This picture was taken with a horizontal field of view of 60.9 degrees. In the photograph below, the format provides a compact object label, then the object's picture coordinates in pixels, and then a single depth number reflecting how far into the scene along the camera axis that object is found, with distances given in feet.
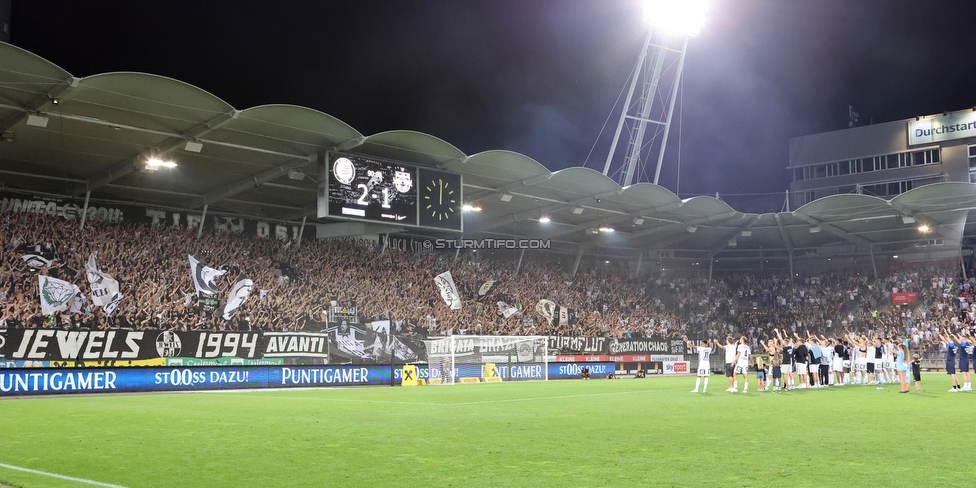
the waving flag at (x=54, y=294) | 96.12
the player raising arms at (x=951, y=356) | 84.28
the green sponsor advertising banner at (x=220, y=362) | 96.78
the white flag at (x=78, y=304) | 98.02
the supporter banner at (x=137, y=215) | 114.21
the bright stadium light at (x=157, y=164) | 99.72
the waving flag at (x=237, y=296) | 112.68
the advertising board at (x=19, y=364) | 83.92
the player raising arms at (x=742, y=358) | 84.28
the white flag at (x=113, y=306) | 100.25
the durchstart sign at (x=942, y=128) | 203.10
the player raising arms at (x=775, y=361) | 88.60
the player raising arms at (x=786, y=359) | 91.91
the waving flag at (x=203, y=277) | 112.27
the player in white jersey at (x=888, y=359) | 104.37
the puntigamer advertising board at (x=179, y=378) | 81.20
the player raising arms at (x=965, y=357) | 85.76
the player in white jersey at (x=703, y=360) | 84.56
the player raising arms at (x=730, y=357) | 84.53
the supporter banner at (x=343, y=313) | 121.08
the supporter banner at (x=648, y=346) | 155.12
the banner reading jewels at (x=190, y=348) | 86.07
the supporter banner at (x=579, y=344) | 145.18
